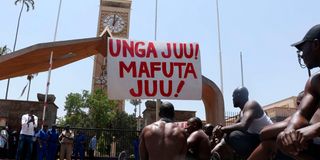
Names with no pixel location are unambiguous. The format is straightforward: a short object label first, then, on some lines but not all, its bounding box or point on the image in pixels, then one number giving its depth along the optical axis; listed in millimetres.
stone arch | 7970
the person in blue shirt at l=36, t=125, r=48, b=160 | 7922
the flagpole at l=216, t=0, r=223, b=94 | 8689
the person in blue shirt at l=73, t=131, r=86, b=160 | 9001
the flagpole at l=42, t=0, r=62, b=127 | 7400
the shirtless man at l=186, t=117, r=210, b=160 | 3673
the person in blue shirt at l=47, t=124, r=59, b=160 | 8114
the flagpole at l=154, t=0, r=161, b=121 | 9212
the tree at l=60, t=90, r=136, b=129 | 29168
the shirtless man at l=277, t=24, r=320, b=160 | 1372
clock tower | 45071
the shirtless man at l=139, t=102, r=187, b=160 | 3277
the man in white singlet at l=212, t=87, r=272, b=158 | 2654
